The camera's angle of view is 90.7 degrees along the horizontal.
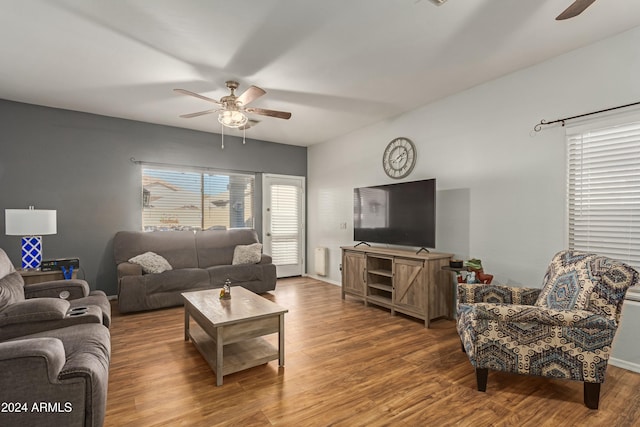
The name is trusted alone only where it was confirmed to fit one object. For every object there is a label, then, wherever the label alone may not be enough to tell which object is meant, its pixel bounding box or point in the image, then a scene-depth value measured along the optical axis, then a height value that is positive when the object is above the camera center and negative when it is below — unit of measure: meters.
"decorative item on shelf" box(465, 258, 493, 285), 3.24 -0.62
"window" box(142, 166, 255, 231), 5.11 +0.20
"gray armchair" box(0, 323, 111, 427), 1.44 -0.84
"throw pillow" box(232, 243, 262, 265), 5.12 -0.70
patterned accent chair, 2.01 -0.78
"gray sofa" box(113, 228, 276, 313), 4.04 -0.84
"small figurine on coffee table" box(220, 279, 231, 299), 2.98 -0.78
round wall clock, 4.41 +0.79
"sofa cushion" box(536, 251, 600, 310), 2.20 -0.51
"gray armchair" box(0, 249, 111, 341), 2.06 -0.72
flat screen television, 3.77 -0.02
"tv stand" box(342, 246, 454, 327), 3.58 -0.87
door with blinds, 6.20 -0.21
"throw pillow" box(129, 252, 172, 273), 4.23 -0.70
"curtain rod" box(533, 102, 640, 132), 2.58 +0.87
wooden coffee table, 2.38 -0.93
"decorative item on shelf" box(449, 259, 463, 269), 3.47 -0.57
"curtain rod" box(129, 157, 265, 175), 4.94 +0.75
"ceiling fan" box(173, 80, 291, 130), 3.18 +1.09
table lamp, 3.41 -0.20
